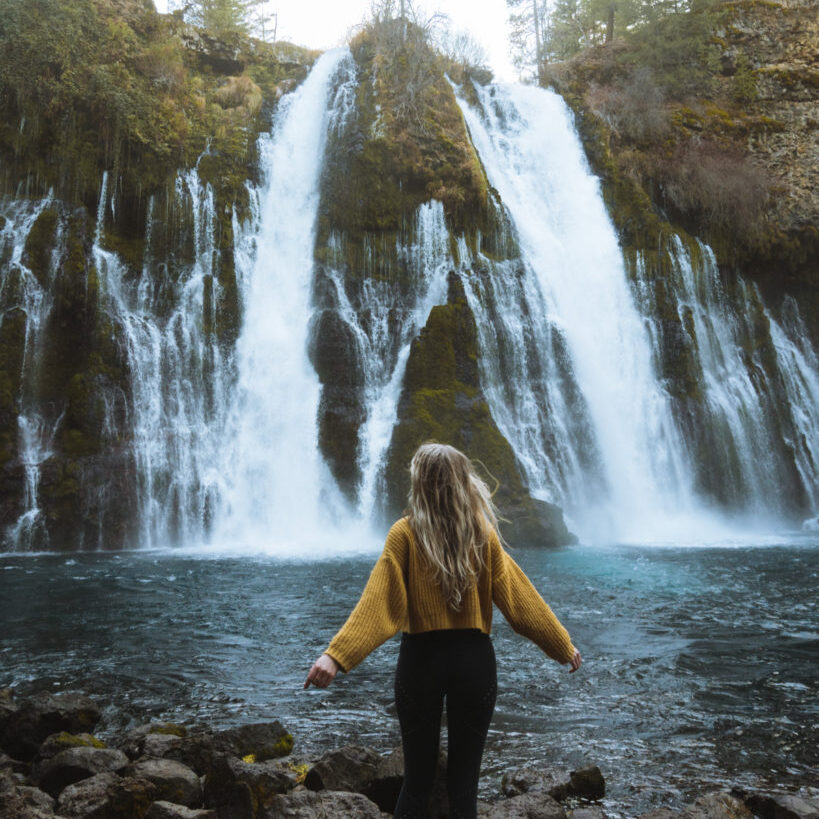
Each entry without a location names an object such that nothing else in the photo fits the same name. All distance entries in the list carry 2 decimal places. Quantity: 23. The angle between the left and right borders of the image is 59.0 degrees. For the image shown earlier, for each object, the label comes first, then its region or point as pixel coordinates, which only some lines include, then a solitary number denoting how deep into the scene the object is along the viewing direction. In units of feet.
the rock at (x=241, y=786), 12.60
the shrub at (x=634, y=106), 89.56
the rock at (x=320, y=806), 12.41
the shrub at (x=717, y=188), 83.15
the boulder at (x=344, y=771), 14.38
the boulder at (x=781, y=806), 12.86
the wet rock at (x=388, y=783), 14.20
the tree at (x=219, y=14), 105.91
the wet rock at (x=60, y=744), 16.24
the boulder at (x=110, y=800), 12.36
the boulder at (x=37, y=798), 13.17
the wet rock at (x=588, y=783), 14.74
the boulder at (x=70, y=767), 14.82
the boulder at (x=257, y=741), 16.21
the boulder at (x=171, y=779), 13.58
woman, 9.52
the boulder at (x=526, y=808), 13.15
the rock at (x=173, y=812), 11.69
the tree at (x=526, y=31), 140.56
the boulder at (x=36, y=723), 17.51
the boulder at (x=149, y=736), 16.16
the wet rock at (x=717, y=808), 13.07
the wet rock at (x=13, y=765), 16.40
